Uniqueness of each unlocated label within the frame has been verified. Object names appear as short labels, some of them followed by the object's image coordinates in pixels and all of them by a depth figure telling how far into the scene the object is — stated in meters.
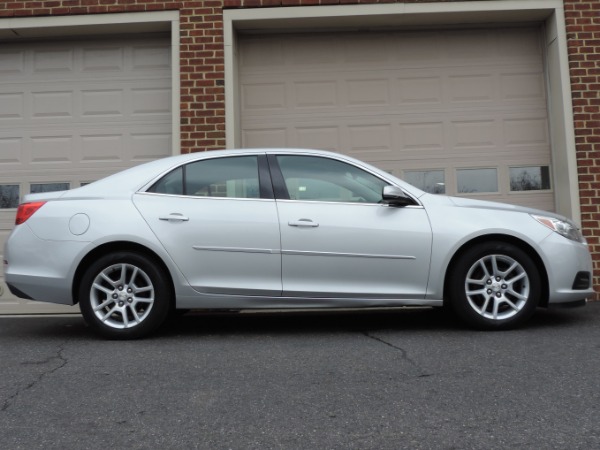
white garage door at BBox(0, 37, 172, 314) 7.69
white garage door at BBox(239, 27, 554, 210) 7.69
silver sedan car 4.66
